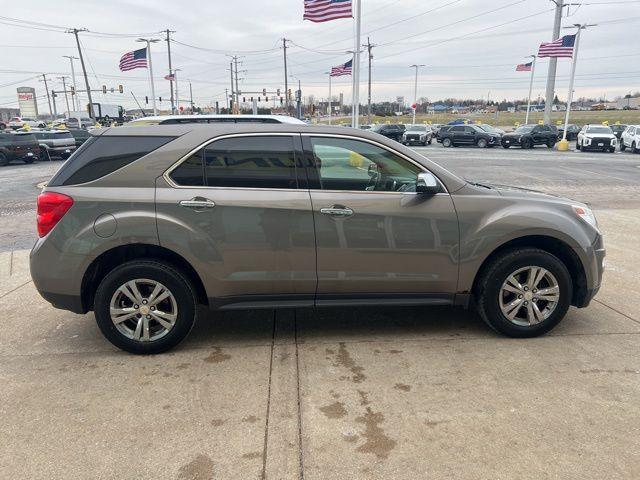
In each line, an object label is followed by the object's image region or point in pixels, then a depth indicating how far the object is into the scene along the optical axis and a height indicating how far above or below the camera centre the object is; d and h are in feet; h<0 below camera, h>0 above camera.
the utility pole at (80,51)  165.09 +17.92
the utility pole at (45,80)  370.51 +19.19
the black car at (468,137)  114.32 -6.89
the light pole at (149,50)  121.29 +13.65
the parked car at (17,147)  73.72 -5.88
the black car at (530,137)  111.65 -6.71
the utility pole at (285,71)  226.99 +16.34
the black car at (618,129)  128.26 -5.95
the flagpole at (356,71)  71.15 +5.26
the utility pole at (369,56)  199.27 +20.13
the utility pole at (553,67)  135.23 +10.42
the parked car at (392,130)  134.72 -6.28
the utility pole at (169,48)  184.69 +21.82
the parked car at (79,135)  96.23 -5.55
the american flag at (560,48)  91.30 +10.50
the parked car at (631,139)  94.50 -6.26
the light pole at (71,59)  227.12 +22.00
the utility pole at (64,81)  329.33 +16.37
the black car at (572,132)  128.83 -6.59
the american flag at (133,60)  104.12 +9.52
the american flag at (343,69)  103.50 +7.56
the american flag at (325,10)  60.75 +11.54
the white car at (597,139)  96.02 -6.18
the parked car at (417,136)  127.24 -7.38
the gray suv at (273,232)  12.01 -3.02
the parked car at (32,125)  194.76 -7.01
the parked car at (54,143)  80.79 -5.83
